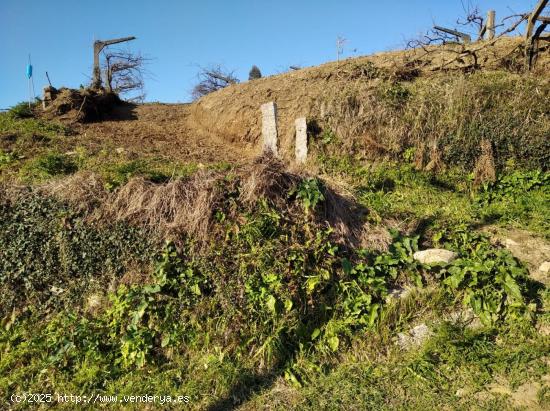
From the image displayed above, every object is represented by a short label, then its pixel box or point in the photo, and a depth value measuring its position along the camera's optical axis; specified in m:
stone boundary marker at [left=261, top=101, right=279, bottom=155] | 7.94
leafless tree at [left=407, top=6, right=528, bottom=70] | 9.14
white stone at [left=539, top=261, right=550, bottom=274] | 5.04
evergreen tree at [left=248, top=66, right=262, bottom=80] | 25.17
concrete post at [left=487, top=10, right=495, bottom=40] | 11.39
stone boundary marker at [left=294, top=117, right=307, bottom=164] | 7.69
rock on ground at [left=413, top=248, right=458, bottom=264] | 4.90
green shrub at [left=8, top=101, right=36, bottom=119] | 10.01
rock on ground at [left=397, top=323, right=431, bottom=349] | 4.38
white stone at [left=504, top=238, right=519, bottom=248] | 5.55
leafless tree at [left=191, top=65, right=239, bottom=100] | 22.91
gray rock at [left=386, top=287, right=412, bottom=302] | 4.66
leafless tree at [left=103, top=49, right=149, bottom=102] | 14.02
